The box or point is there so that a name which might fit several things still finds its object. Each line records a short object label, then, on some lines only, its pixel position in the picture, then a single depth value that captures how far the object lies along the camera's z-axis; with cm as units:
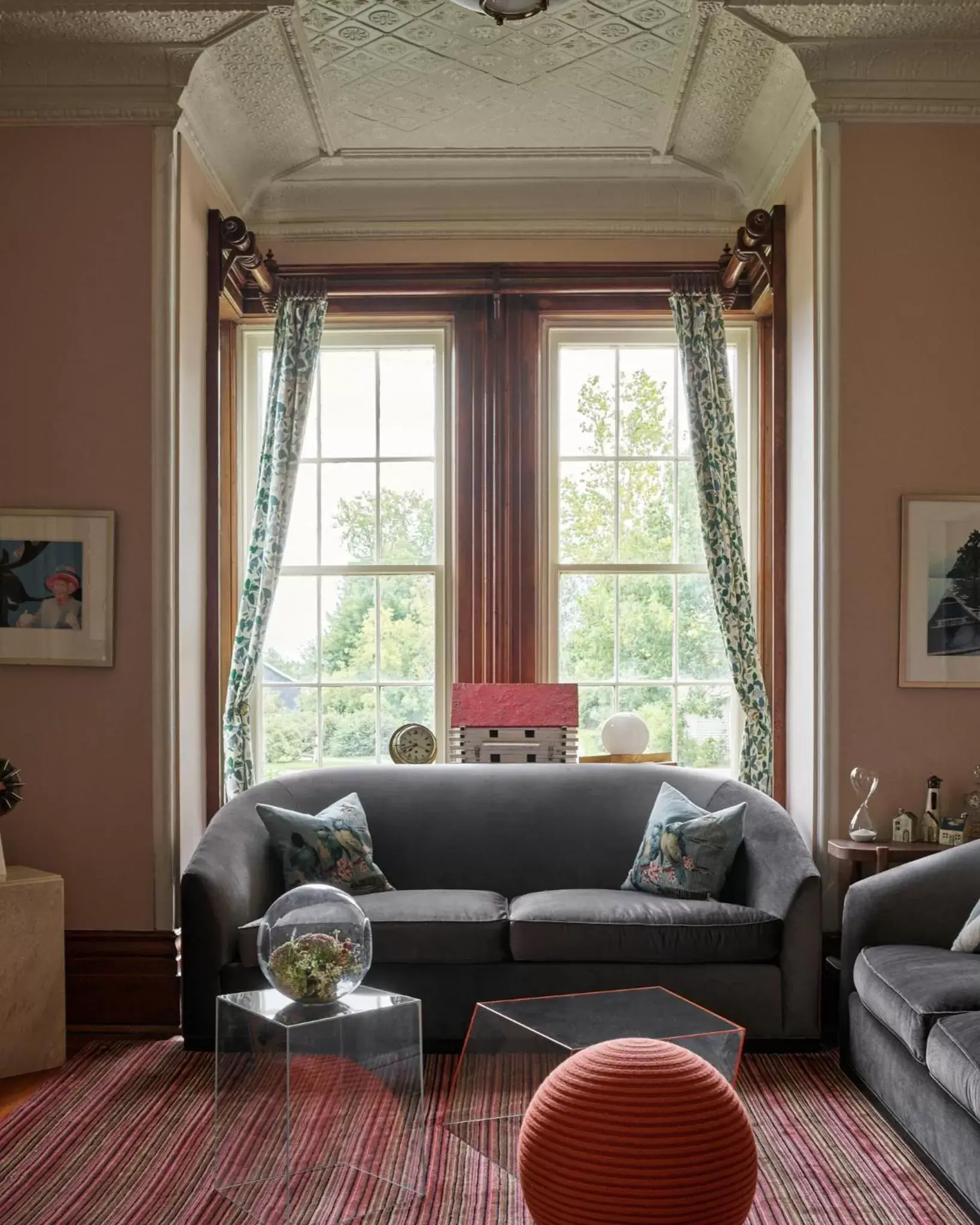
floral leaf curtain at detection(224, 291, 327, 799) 534
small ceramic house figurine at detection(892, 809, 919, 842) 444
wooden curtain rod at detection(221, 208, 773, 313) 552
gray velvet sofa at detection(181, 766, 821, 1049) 411
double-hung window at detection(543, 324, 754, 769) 576
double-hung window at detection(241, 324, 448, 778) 579
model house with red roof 523
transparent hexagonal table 304
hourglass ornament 443
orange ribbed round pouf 253
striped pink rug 297
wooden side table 429
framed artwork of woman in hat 457
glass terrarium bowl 310
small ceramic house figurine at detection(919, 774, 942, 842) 444
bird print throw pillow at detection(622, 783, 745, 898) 443
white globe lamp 544
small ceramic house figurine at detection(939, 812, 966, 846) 434
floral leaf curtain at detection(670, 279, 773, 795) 530
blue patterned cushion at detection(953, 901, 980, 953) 365
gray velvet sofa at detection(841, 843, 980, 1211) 296
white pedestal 400
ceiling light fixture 396
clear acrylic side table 300
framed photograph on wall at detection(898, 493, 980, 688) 456
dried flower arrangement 310
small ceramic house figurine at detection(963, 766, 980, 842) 435
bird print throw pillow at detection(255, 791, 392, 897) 452
